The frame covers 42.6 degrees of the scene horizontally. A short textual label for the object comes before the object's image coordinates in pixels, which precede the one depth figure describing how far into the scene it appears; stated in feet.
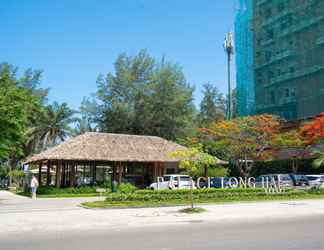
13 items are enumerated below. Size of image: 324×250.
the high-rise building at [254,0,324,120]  158.40
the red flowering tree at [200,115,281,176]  137.28
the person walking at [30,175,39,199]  108.37
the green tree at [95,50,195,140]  171.94
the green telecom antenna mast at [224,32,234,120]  162.61
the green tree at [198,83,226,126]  226.99
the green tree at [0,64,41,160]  85.76
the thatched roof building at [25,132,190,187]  121.19
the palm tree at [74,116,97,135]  188.34
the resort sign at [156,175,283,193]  102.22
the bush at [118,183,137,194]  88.14
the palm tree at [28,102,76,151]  179.70
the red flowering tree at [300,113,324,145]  129.80
